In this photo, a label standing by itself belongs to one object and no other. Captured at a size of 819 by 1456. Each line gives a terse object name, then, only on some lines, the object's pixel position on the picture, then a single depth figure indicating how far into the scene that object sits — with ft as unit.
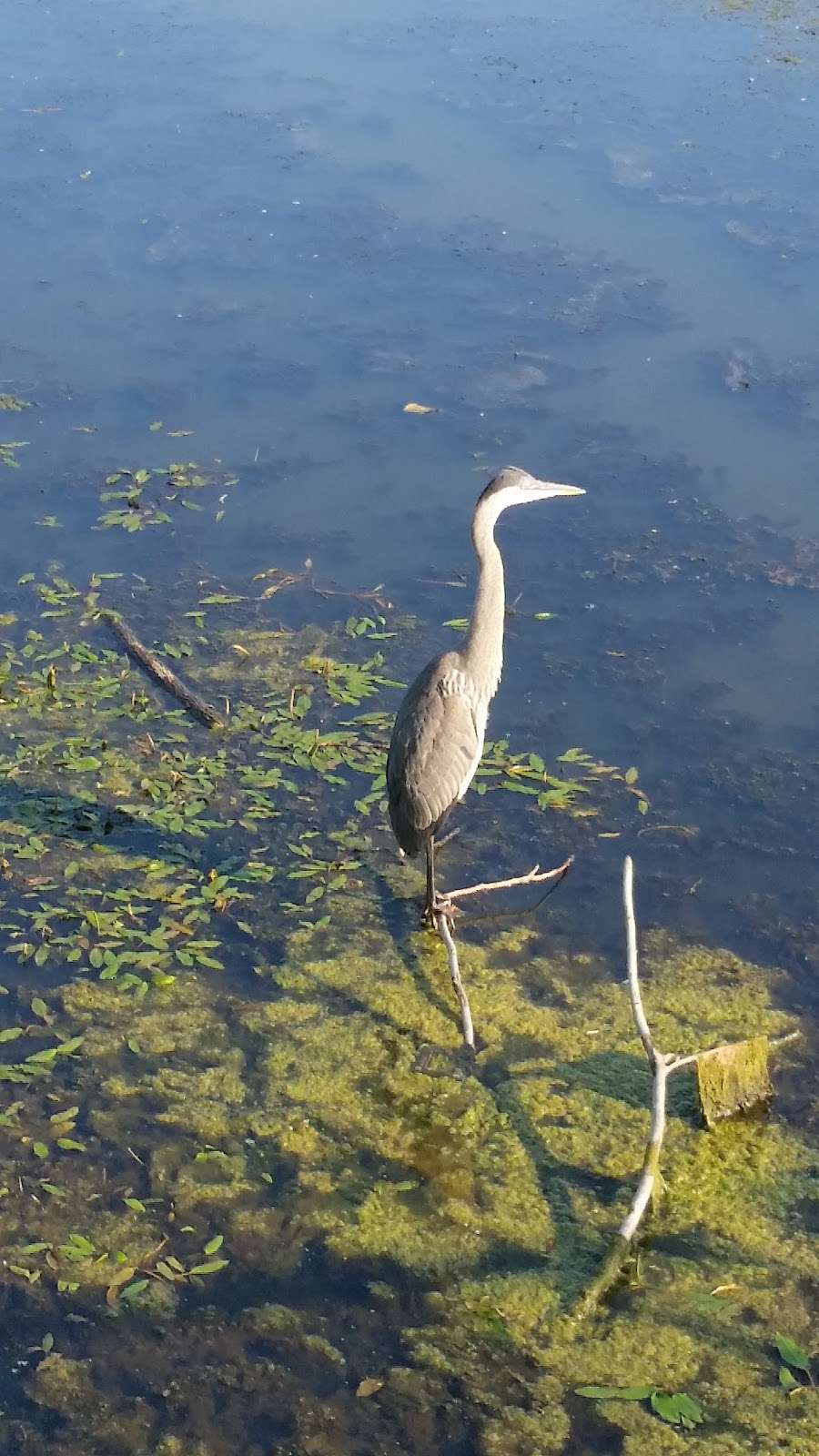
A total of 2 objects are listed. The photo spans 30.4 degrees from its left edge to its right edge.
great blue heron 16.78
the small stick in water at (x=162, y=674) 20.29
